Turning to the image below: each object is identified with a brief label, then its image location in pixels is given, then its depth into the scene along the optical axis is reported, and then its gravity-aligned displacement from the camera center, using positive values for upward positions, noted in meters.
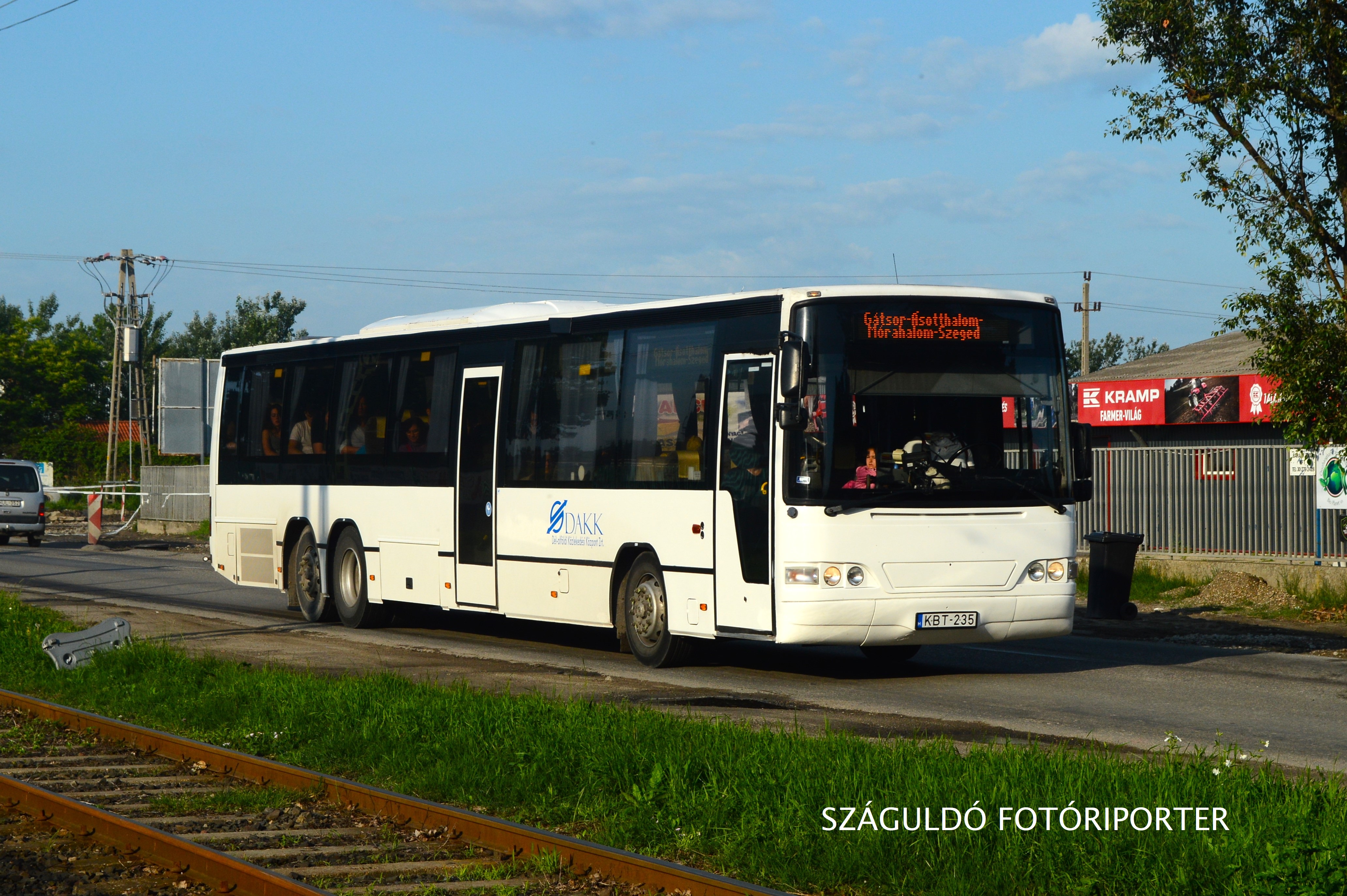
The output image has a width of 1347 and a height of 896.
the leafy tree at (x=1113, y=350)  136.00 +12.65
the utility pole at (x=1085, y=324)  67.19 +7.72
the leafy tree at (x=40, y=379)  96.00 +7.48
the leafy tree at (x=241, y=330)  125.62 +14.11
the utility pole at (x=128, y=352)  52.59 +5.06
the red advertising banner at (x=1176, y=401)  36.66 +2.33
